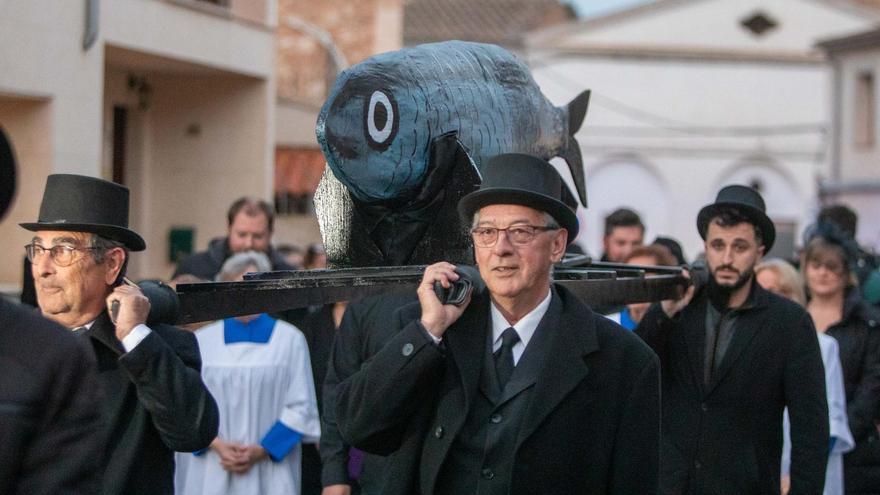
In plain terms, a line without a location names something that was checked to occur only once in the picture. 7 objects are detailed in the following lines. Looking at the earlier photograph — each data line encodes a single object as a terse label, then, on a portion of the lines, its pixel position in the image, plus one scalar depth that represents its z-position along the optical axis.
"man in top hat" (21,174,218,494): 7.91
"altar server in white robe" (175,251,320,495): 11.99
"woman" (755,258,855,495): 12.59
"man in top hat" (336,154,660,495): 6.93
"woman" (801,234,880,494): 13.39
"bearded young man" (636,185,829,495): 10.26
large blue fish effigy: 8.18
